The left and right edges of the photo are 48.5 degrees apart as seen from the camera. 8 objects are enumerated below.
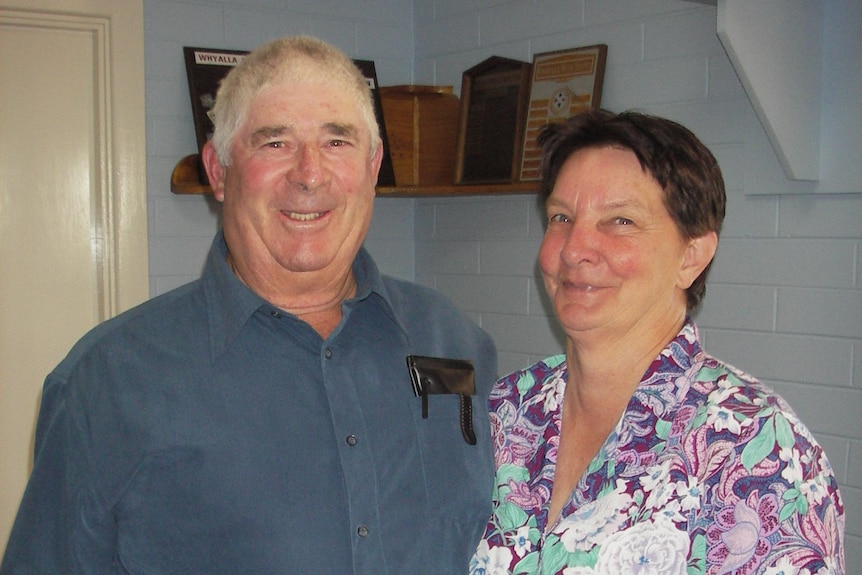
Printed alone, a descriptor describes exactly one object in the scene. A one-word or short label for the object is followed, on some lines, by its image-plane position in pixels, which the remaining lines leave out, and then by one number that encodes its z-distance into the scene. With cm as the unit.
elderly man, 138
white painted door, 307
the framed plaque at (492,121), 304
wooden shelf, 300
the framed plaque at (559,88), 287
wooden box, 338
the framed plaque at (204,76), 314
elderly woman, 129
